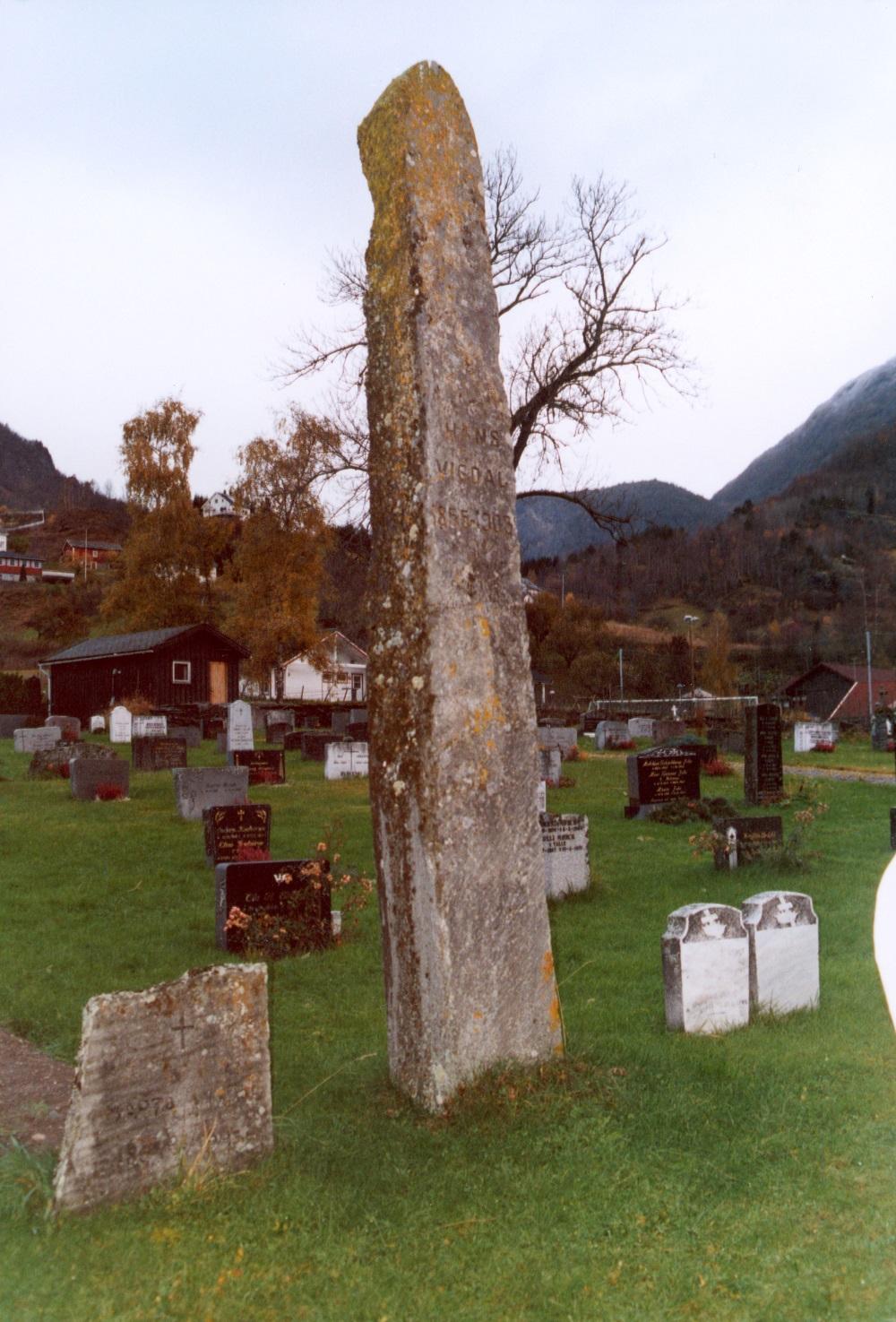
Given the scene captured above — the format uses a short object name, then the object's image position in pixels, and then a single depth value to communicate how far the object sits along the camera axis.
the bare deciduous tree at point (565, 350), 22.53
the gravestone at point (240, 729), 27.80
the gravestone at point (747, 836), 11.43
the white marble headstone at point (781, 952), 6.60
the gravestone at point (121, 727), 32.59
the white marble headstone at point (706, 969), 6.19
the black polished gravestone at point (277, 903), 8.53
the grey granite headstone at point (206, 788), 15.96
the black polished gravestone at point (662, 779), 16.67
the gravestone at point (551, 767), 21.11
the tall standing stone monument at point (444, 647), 4.80
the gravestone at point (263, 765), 21.06
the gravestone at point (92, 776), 18.44
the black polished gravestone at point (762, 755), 17.83
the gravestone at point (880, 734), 33.53
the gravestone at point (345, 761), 22.72
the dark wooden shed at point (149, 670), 41.53
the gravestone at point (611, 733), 33.34
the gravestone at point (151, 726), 32.12
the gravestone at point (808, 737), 32.12
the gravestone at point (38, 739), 28.09
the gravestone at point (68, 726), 31.11
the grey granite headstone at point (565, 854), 10.46
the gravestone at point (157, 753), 23.30
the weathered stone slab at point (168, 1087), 4.03
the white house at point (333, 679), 60.11
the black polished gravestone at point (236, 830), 11.83
